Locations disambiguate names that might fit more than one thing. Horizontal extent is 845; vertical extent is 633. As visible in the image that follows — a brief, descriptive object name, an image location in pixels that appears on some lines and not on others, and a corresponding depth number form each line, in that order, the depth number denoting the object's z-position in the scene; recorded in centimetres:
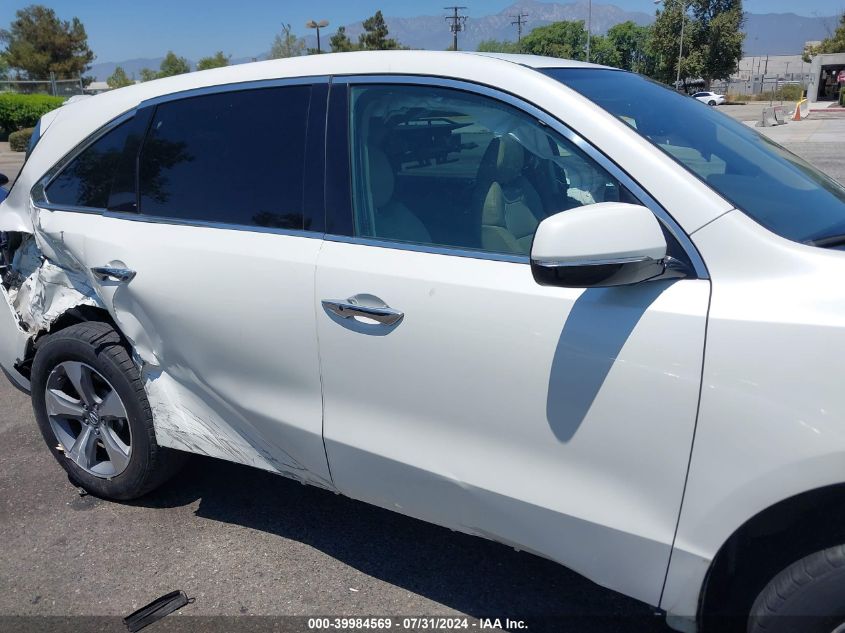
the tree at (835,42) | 6921
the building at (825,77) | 5334
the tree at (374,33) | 6588
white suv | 176
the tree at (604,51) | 8244
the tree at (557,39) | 9439
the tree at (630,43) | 8789
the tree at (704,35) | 6925
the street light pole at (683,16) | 6741
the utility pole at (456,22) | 7159
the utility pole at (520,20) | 9204
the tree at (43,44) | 5131
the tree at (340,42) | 6341
